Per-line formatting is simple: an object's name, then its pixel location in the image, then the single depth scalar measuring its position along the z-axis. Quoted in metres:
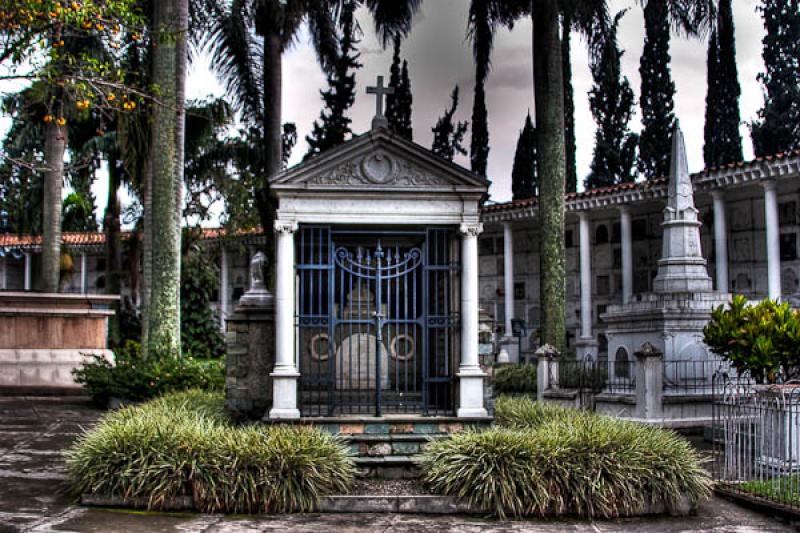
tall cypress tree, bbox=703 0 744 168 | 36.25
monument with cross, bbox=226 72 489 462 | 10.67
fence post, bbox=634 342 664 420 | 15.22
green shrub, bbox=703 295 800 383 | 11.83
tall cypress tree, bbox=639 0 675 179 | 38.00
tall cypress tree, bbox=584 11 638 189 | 40.53
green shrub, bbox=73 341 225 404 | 15.73
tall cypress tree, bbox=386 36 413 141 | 42.69
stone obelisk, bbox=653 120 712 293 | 18.66
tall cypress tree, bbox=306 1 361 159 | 42.31
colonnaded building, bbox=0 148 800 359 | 29.38
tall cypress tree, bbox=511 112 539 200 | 41.97
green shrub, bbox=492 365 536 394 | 21.05
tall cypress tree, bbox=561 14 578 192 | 37.88
